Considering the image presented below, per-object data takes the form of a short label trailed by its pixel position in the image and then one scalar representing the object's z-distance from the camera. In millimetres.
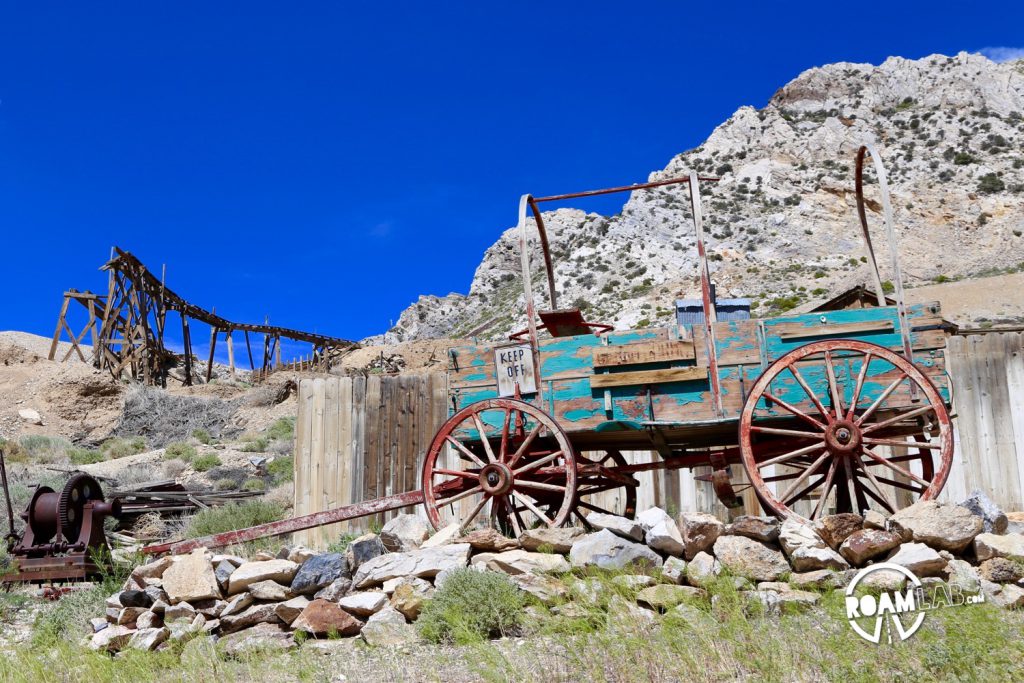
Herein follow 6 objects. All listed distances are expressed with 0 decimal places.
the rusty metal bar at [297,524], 6727
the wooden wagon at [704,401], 5863
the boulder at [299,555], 6042
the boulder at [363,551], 5782
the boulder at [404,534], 6086
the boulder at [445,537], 5954
